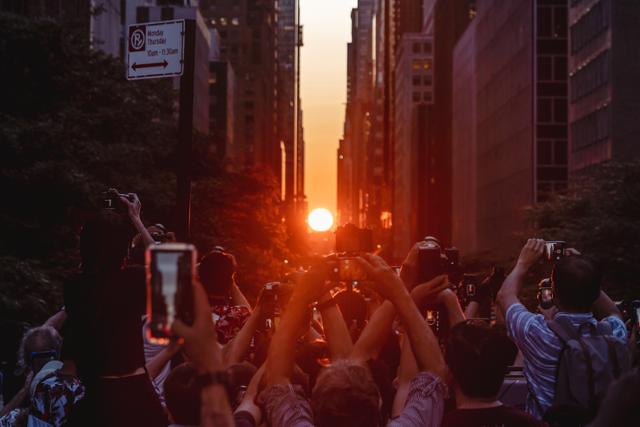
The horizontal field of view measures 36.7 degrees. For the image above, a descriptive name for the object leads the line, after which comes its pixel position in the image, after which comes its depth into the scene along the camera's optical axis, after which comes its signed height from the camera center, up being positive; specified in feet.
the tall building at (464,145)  337.31 +34.31
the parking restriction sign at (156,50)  24.04 +4.56
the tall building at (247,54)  582.35 +112.14
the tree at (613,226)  122.62 +1.30
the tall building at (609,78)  180.34 +30.62
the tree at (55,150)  71.46 +7.48
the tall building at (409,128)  489.26 +59.18
